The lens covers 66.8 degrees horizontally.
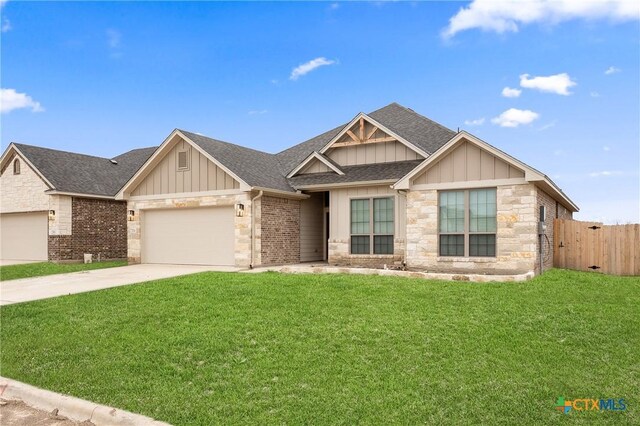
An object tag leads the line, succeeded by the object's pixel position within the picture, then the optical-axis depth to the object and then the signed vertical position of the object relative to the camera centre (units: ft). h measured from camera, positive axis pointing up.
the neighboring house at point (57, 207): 73.56 +0.62
